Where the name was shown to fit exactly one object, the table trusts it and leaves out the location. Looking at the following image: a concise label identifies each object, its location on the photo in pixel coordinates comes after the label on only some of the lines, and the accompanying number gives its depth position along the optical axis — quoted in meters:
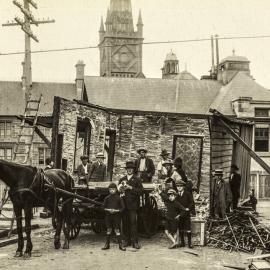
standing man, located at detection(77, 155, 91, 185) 14.49
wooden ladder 12.95
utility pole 25.77
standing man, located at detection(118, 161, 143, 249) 11.82
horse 10.57
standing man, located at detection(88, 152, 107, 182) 14.31
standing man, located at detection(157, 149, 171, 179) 13.66
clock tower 94.19
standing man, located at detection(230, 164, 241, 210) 17.59
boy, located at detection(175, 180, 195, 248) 12.09
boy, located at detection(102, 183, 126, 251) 11.65
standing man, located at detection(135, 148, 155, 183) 14.15
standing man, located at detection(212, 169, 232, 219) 15.09
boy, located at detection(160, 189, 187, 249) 12.01
